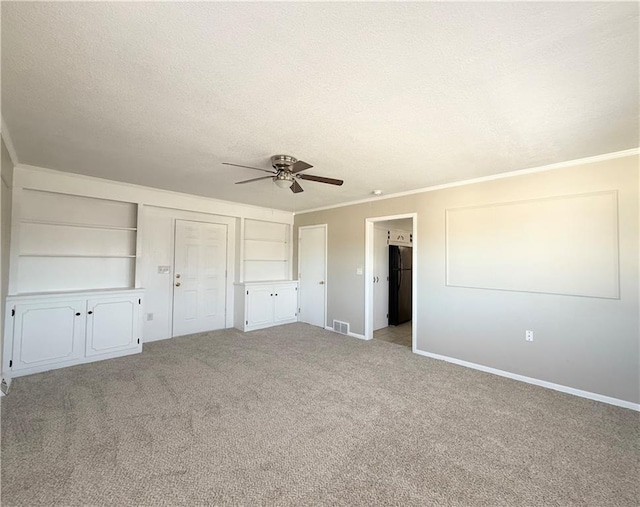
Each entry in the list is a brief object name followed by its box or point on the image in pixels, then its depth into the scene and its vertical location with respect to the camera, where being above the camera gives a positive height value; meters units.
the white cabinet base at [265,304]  5.25 -0.80
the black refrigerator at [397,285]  5.77 -0.44
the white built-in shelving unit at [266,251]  5.76 +0.27
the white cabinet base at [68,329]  3.09 -0.81
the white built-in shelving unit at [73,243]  3.52 +0.25
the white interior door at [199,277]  4.82 -0.26
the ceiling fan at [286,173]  2.82 +0.91
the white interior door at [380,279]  5.34 -0.29
